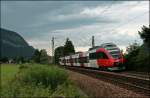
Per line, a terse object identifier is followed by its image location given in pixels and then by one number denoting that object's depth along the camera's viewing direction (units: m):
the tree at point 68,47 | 64.80
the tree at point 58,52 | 66.81
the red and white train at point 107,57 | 26.36
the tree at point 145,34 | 27.22
